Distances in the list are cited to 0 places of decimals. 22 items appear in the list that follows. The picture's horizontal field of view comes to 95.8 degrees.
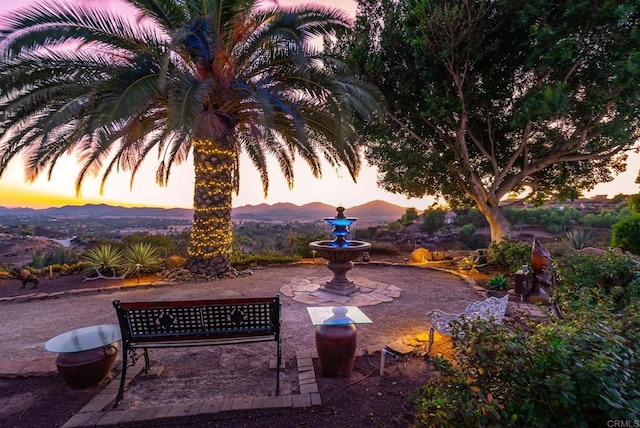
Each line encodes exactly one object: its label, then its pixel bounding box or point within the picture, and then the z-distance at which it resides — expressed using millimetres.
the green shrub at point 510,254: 7816
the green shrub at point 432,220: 19125
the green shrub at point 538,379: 1355
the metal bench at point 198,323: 3062
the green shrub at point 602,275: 3382
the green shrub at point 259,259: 9594
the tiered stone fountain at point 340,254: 6438
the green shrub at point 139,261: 8211
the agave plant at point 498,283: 6952
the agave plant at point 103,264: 8141
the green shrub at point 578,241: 10752
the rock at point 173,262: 8695
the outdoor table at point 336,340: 3168
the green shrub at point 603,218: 17188
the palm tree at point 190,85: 5441
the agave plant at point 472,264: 9025
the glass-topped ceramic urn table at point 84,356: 2977
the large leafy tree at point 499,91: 7078
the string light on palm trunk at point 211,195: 8109
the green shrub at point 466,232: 17375
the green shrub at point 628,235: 9234
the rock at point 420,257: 10821
